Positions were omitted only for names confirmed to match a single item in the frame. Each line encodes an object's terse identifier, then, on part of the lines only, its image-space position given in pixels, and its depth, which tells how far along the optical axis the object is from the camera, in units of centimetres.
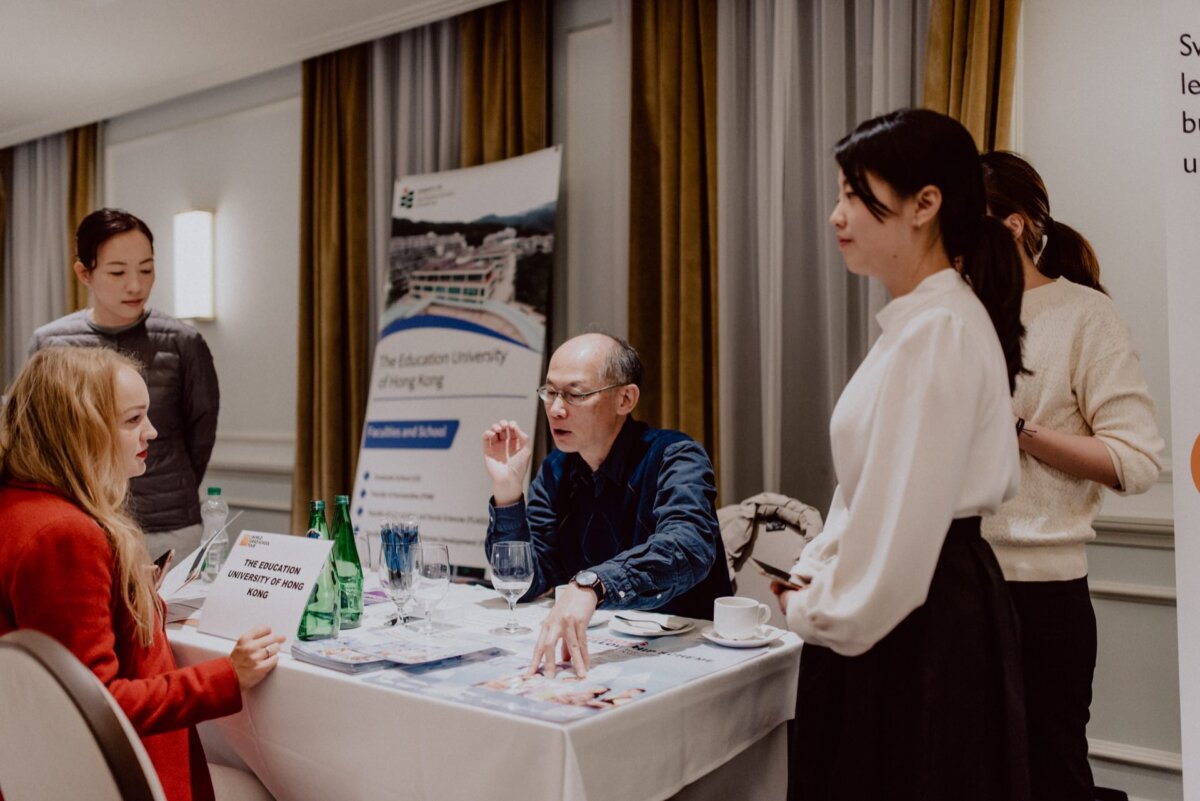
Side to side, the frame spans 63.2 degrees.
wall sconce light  507
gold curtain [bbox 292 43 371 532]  438
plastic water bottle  220
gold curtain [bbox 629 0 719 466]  337
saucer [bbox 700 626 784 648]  158
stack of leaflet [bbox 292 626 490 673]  147
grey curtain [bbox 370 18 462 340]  416
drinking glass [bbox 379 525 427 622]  165
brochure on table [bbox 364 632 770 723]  129
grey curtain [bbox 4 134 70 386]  587
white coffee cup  160
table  123
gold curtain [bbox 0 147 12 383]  618
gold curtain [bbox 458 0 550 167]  381
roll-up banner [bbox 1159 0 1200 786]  166
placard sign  157
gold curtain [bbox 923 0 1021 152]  274
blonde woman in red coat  133
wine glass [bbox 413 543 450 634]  165
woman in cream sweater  161
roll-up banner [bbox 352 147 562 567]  367
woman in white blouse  118
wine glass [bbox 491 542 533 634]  165
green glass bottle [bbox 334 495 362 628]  176
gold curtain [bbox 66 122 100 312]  566
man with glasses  200
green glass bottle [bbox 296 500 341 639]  166
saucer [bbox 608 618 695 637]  167
